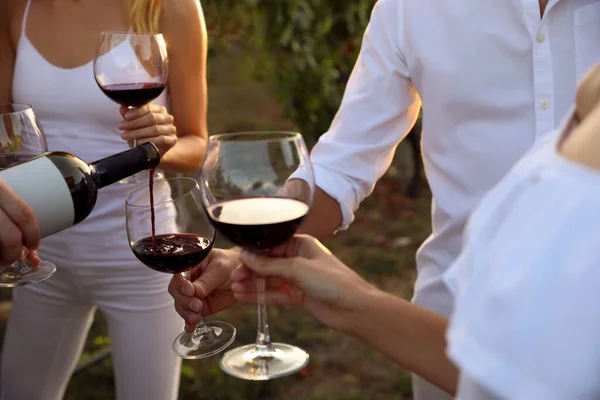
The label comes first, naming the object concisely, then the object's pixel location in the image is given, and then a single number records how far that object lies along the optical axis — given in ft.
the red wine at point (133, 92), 6.66
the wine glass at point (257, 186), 4.18
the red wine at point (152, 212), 5.10
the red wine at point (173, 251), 5.07
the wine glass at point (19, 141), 5.51
